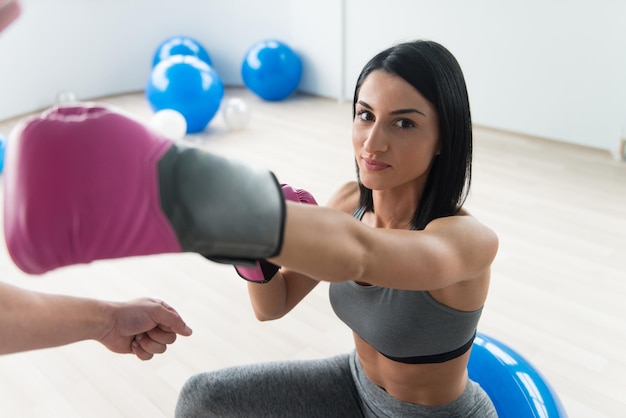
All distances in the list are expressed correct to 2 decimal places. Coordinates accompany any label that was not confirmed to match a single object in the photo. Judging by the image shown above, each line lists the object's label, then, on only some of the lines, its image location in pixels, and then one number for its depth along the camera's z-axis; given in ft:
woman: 3.59
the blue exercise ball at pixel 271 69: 16.58
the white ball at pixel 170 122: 13.16
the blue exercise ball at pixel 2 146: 11.19
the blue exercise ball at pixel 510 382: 4.80
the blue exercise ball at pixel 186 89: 13.93
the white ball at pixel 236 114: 14.61
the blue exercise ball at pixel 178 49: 16.79
